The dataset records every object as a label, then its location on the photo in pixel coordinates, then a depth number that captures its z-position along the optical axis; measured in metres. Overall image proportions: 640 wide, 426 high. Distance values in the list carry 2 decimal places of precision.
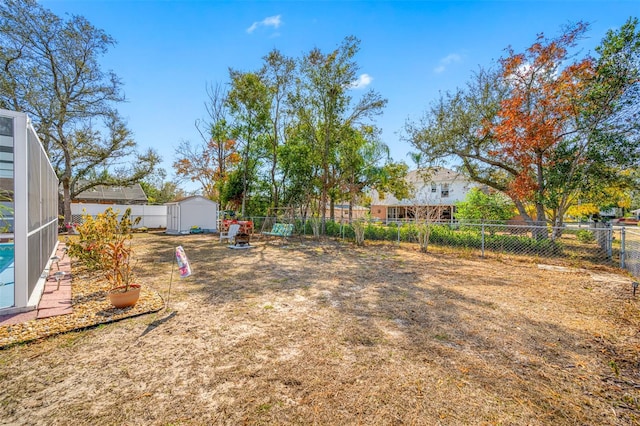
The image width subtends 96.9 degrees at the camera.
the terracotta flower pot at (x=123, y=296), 4.06
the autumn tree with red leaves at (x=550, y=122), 8.38
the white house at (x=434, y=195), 19.58
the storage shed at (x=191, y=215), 17.30
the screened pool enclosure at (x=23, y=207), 3.68
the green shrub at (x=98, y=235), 4.59
